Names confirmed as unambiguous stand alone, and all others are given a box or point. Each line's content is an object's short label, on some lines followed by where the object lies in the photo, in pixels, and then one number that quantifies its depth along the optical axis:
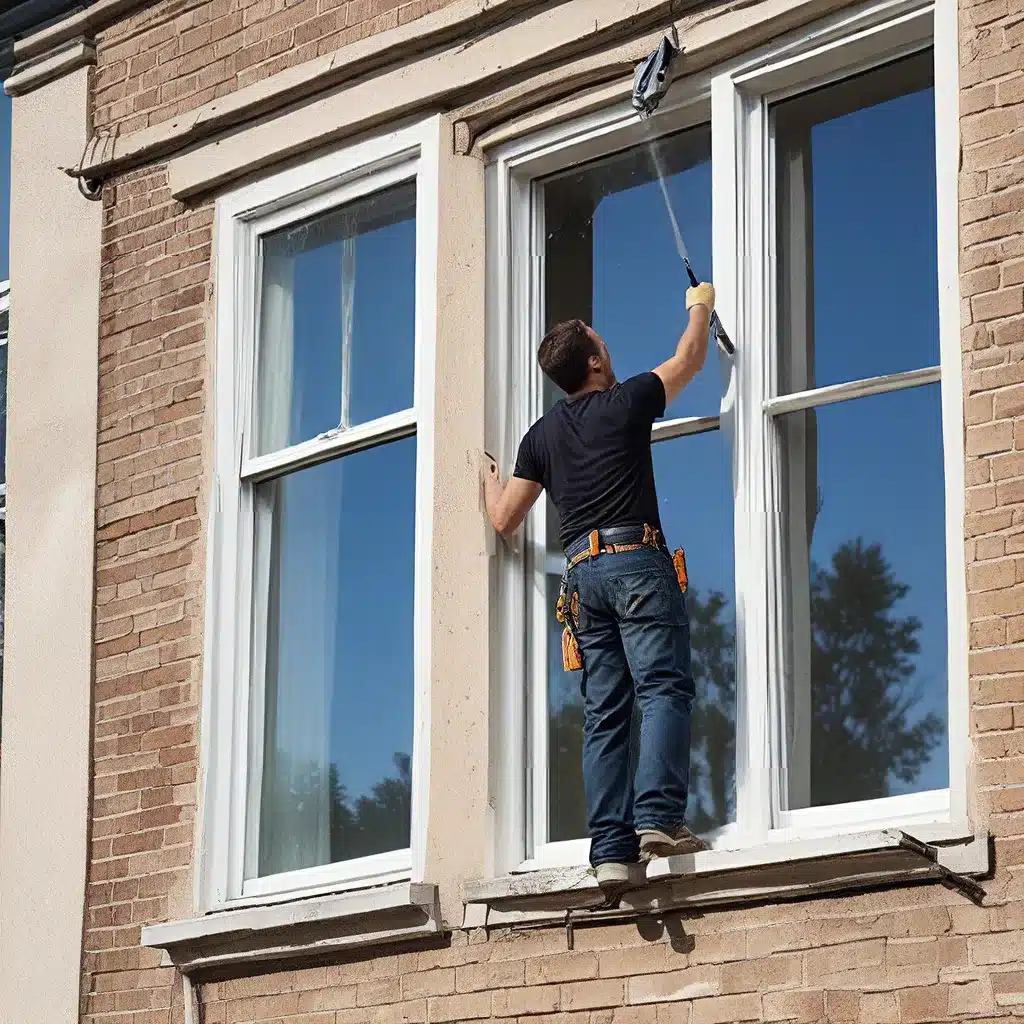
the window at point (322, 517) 7.64
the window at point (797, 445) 6.33
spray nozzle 7.00
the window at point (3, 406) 9.43
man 6.35
